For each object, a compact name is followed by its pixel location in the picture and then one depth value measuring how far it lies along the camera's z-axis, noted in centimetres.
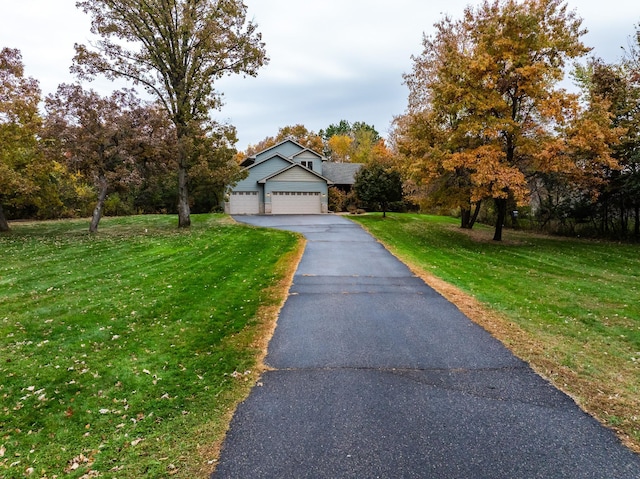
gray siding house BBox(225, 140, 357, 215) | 3512
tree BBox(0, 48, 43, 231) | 1808
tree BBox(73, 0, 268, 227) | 2030
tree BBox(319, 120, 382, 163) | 5906
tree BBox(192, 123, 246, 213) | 2208
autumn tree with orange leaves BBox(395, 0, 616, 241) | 1546
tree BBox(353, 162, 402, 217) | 2938
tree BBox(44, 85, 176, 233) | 1805
